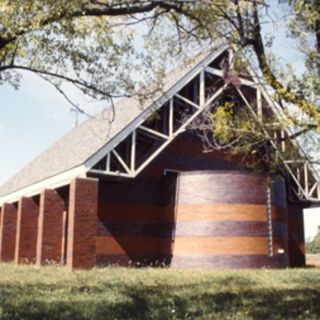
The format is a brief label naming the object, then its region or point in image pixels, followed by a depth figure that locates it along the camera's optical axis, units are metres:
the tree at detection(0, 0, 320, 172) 9.91
